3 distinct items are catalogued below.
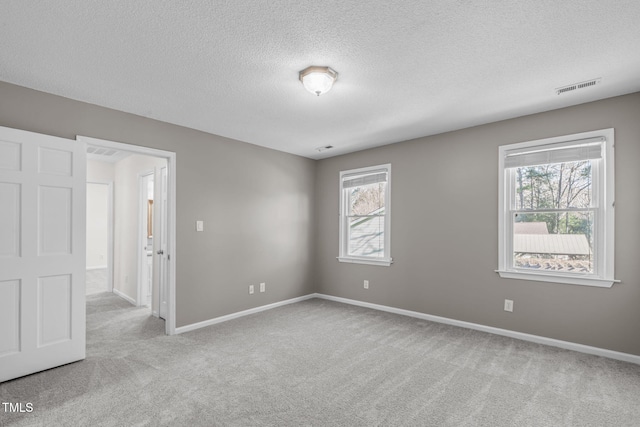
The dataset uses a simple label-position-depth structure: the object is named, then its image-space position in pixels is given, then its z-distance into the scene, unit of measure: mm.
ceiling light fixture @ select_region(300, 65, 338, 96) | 2475
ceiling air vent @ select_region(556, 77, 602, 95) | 2703
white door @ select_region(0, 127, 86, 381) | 2559
